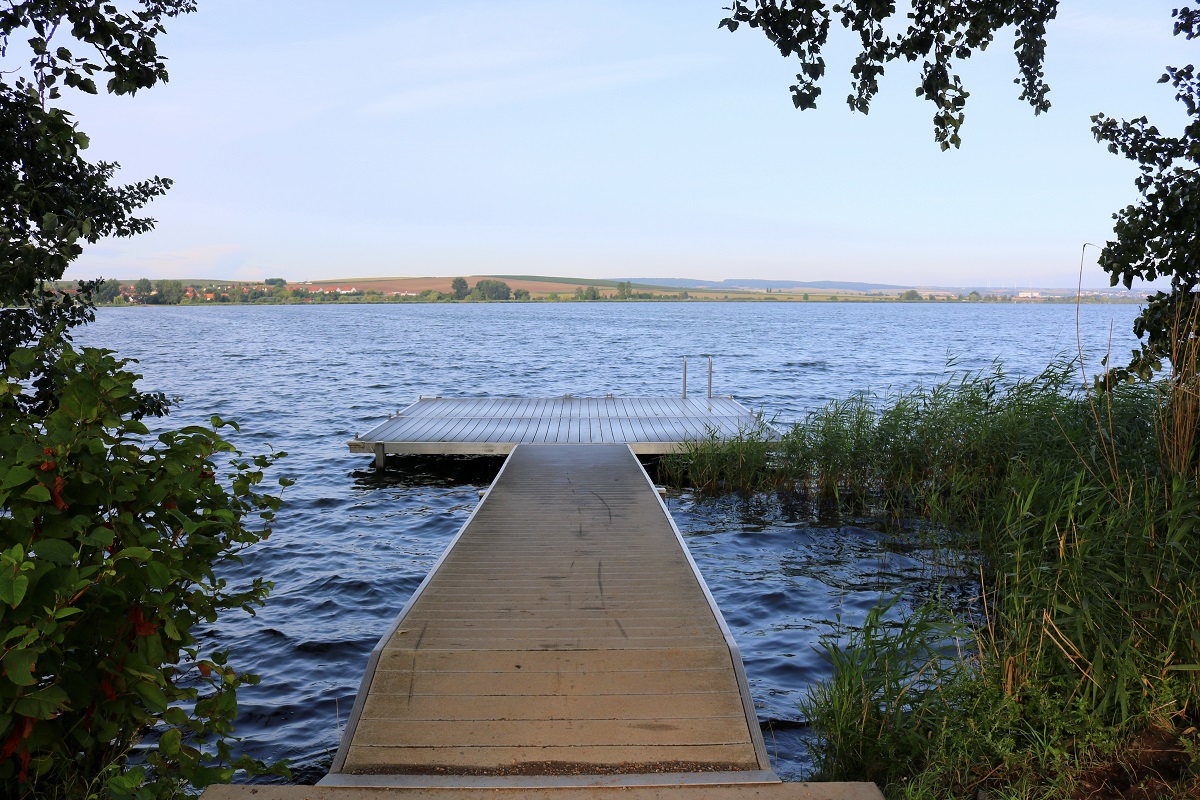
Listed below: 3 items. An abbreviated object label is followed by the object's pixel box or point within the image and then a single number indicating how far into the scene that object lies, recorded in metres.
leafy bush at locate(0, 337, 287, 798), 2.07
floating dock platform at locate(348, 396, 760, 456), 10.74
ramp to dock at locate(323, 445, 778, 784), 3.31
